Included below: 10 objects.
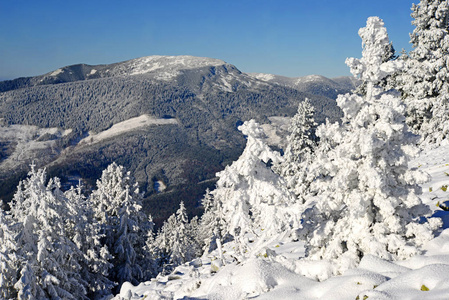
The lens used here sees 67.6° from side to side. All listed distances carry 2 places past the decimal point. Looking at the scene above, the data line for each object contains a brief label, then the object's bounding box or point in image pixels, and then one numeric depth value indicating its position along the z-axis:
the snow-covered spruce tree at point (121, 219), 25.58
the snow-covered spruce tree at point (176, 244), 39.59
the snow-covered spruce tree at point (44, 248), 16.56
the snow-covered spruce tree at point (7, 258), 15.71
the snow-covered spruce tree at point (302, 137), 22.55
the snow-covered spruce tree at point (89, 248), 21.66
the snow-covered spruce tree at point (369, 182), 7.82
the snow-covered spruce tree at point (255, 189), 9.44
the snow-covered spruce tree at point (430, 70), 21.58
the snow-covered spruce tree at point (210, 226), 39.87
